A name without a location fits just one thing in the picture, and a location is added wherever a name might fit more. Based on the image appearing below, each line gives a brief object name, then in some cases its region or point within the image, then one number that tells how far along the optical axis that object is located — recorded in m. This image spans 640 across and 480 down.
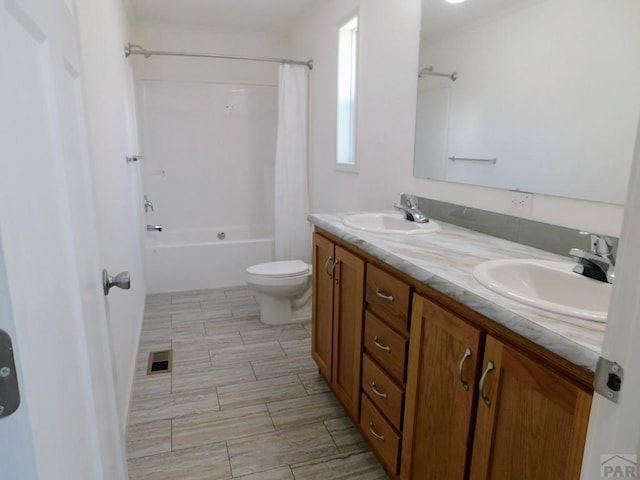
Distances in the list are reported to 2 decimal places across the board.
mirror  1.24
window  2.81
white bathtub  3.71
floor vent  2.43
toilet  2.94
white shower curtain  3.51
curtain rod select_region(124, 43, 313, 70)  3.23
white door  0.48
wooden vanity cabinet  0.84
